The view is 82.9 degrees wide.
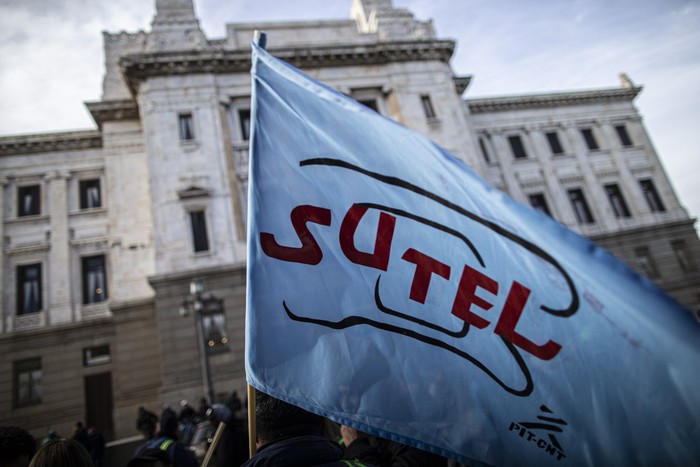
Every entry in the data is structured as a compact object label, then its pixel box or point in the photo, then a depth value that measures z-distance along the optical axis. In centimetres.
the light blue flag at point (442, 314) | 195
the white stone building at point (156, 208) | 1474
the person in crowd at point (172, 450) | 315
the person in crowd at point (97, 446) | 993
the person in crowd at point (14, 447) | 227
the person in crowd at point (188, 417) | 930
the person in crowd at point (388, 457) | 231
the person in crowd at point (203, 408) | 1012
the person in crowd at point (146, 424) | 880
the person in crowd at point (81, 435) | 883
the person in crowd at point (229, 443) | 351
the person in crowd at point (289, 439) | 154
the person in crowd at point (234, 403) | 1098
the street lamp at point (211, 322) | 1408
